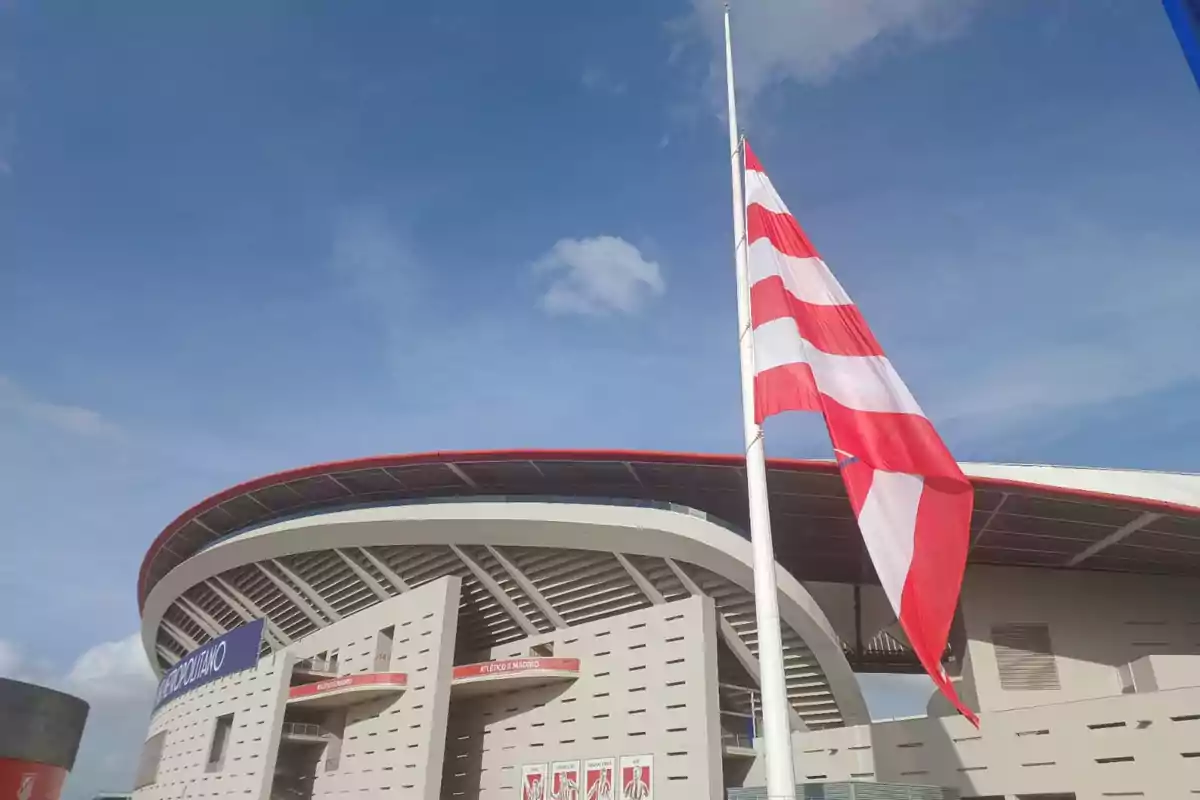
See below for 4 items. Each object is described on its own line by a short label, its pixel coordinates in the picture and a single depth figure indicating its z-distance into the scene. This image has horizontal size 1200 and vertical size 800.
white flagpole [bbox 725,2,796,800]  8.36
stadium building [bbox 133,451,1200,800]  21.69
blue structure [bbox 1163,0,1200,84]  5.99
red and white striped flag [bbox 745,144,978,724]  9.12
